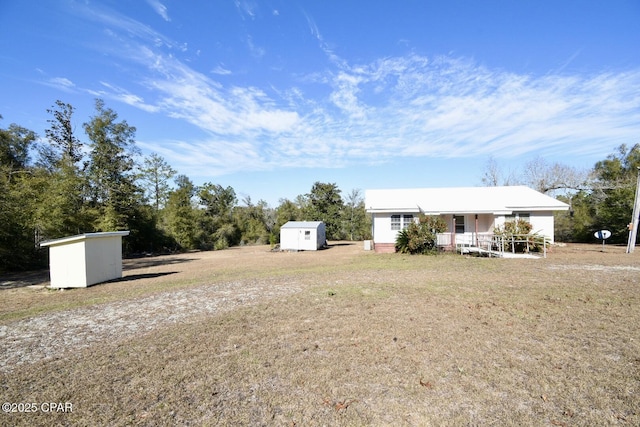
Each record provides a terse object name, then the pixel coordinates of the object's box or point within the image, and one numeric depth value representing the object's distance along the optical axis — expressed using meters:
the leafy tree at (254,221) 38.81
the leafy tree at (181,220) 30.41
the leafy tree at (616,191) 21.98
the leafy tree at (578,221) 24.48
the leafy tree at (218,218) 34.25
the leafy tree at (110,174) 24.88
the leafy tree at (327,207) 35.94
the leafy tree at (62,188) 18.77
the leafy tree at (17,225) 14.46
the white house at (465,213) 18.23
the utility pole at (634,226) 15.38
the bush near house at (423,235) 17.08
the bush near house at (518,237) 16.03
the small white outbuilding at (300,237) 25.42
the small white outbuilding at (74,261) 10.68
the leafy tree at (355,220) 36.25
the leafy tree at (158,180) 34.75
